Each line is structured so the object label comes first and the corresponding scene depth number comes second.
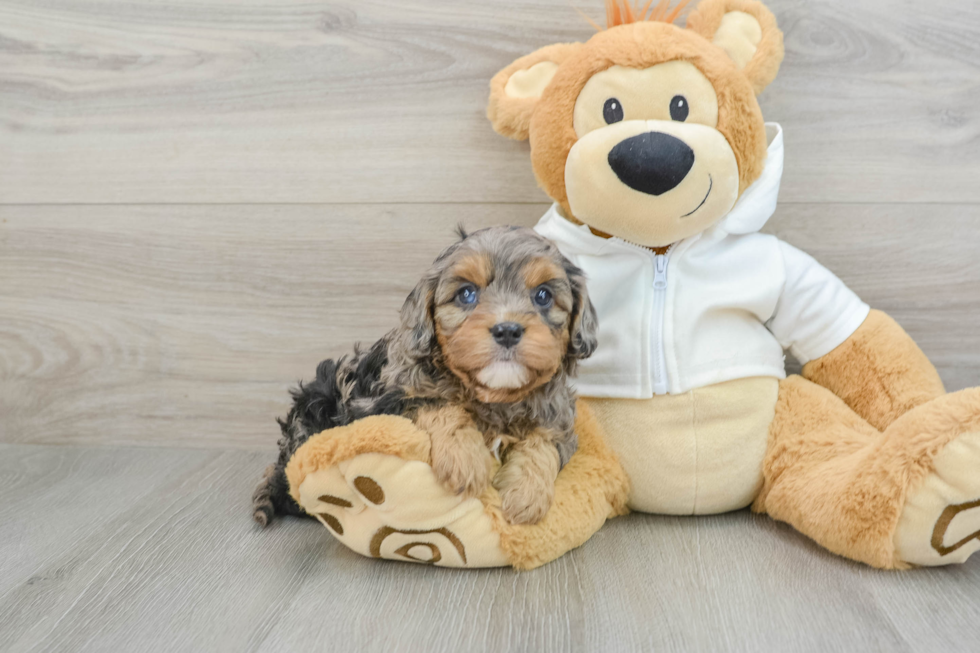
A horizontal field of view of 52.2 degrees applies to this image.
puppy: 0.63
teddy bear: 0.65
